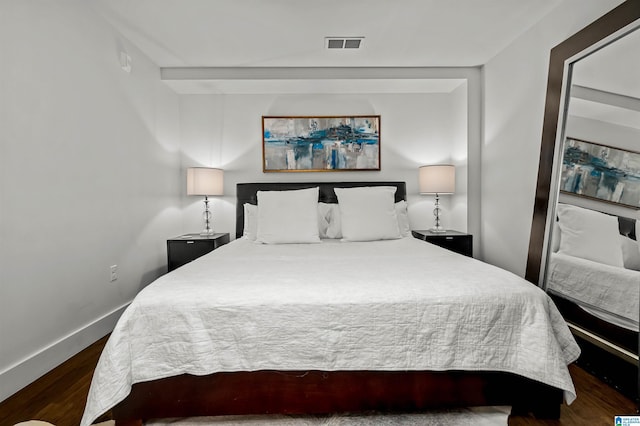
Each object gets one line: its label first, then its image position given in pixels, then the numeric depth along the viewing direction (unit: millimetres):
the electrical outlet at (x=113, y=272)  2559
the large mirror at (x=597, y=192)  1728
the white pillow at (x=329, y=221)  3117
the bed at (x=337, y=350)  1366
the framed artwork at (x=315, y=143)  3711
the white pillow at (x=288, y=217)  2824
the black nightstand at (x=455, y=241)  3199
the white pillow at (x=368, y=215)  2895
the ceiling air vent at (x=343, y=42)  2771
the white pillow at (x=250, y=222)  3137
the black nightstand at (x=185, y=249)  3072
